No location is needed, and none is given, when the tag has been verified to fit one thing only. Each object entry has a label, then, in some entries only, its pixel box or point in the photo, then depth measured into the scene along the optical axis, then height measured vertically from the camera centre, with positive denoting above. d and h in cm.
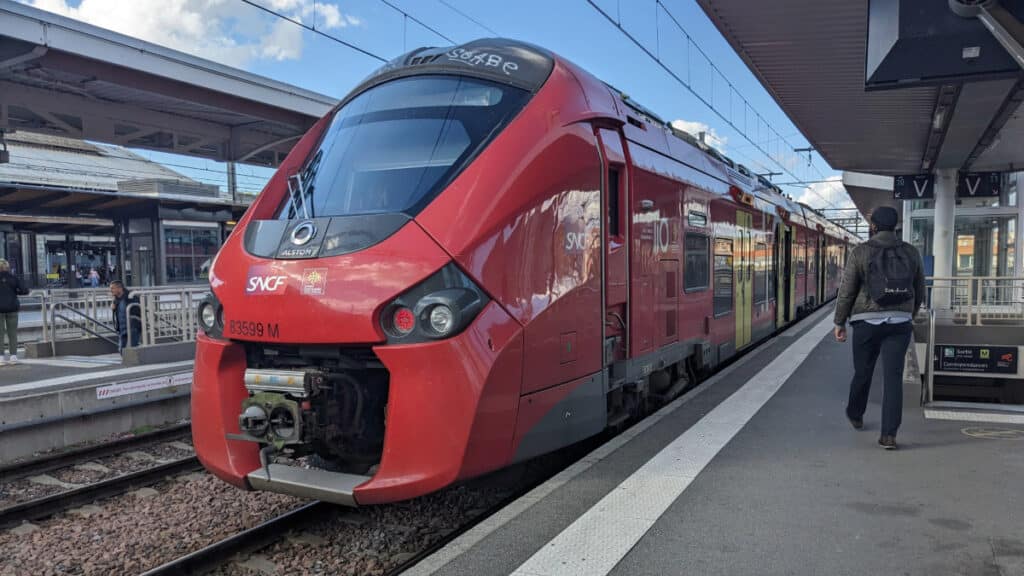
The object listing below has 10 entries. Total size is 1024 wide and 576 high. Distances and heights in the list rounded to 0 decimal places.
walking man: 496 -37
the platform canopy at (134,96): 1009 +296
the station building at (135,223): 1614 +107
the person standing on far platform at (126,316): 1191 -88
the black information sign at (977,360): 756 -116
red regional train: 374 -16
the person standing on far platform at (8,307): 1149 -66
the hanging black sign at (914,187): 1717 +155
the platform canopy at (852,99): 825 +233
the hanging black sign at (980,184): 1650 +152
